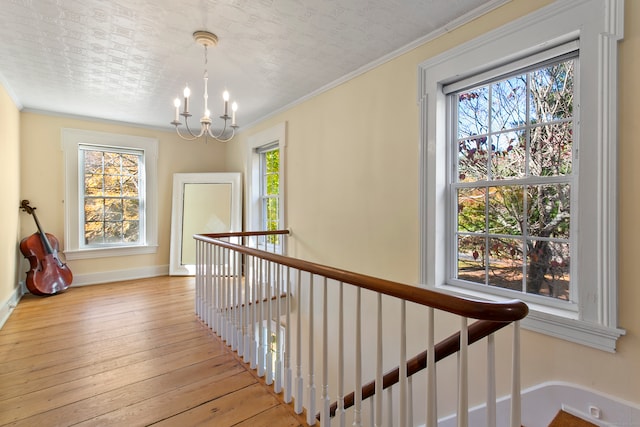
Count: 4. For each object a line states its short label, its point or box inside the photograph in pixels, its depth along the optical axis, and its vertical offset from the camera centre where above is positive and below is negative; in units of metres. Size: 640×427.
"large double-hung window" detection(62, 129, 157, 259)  4.02 +0.27
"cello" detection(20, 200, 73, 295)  3.51 -0.62
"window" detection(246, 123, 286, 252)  4.08 +0.45
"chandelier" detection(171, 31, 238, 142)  2.03 +1.20
